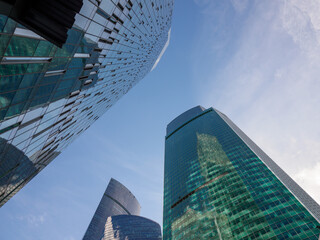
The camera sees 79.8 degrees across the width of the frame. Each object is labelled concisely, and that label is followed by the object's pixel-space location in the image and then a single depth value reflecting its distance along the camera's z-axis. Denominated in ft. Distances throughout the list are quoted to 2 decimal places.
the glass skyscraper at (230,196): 166.61
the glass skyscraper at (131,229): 542.16
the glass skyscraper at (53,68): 25.46
